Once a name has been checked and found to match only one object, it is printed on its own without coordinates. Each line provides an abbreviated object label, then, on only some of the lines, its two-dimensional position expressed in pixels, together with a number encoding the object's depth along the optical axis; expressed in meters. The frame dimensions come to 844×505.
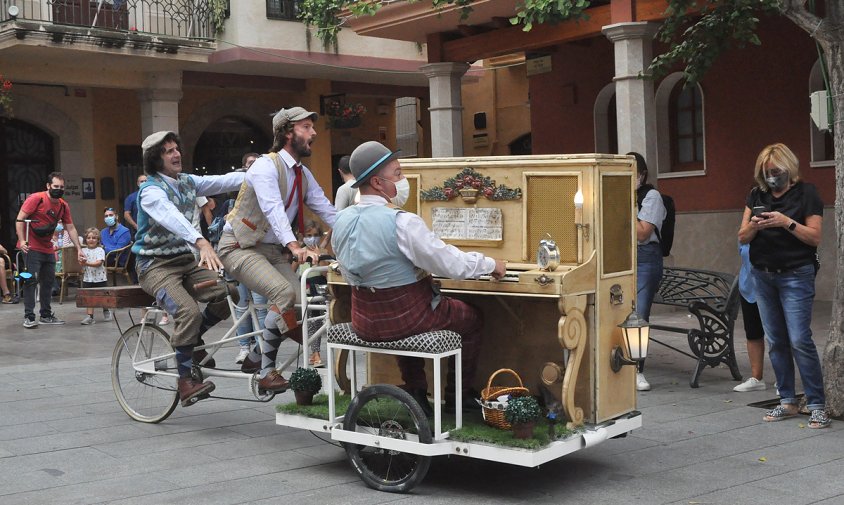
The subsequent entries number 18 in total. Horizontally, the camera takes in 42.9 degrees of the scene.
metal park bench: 8.75
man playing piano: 5.54
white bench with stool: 5.48
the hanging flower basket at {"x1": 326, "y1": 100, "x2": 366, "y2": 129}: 22.61
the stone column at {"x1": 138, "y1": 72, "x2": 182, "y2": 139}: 19.92
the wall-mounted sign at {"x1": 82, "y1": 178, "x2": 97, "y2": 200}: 20.86
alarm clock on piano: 5.67
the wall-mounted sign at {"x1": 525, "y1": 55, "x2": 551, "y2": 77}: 18.52
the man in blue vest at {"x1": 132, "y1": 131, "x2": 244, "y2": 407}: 7.21
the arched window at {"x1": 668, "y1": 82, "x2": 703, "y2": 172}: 16.53
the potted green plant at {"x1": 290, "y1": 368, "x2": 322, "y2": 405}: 6.42
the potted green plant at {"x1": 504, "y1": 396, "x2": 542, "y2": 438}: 5.39
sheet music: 6.38
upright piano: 5.73
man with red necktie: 6.81
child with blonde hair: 14.61
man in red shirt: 13.74
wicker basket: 5.61
